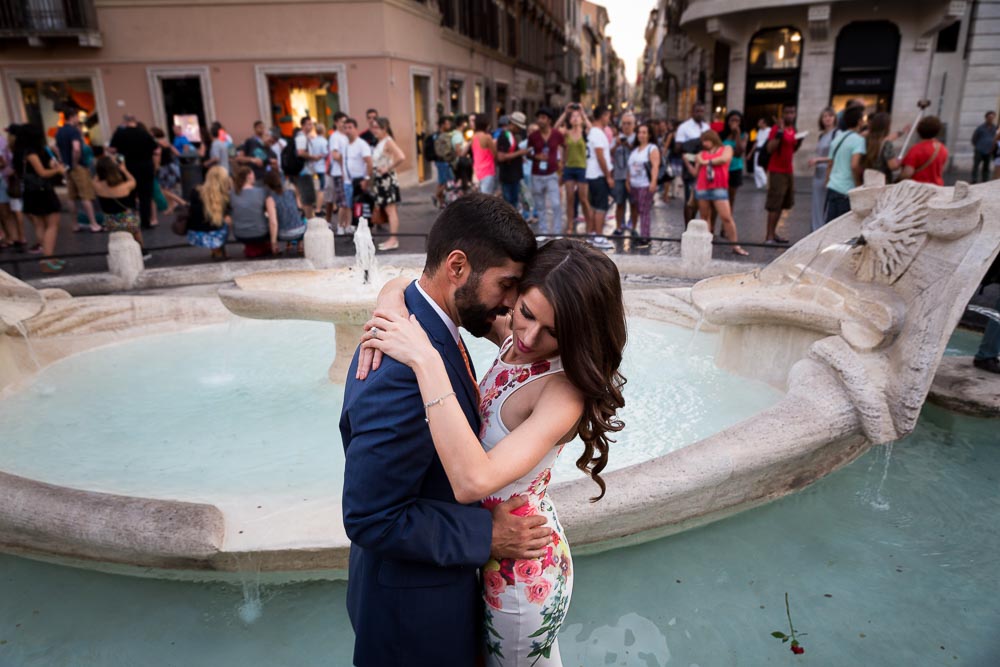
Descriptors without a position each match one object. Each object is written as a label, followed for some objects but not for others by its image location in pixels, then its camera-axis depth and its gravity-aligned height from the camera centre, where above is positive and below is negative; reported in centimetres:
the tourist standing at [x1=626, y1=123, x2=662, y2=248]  947 -66
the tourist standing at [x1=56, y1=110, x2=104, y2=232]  1130 -39
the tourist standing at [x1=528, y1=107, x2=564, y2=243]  969 -52
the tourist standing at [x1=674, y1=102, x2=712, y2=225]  1023 -23
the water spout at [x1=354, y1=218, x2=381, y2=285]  500 -90
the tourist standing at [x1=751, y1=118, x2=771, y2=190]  1573 -53
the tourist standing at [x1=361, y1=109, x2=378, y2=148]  1155 -11
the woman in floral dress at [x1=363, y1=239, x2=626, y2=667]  138 -58
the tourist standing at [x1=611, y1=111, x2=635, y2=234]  1008 -46
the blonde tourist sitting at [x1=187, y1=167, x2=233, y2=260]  870 -92
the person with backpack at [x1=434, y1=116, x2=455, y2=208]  1263 -45
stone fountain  271 -134
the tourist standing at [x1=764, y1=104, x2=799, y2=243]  922 -72
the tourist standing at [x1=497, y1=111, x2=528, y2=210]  1005 -44
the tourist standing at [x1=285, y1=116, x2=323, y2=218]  1219 -78
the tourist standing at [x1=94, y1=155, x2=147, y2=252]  880 -74
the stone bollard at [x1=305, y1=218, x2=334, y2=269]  739 -112
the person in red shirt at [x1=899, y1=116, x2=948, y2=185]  673 -37
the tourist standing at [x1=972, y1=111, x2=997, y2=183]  1551 -59
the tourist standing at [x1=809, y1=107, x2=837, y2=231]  891 -55
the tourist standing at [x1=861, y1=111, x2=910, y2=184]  762 -32
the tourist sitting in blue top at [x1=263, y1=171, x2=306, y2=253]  858 -93
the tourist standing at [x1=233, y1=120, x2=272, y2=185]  938 -33
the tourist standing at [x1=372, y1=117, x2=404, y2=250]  945 -63
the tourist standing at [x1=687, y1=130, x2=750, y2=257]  843 -68
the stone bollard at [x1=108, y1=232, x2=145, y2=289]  709 -119
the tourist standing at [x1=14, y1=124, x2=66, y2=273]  902 -60
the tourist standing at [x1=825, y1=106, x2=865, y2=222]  773 -47
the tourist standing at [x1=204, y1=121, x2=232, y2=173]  1302 -30
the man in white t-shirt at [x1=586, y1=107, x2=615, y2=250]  928 -65
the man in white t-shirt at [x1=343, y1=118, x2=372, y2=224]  976 -40
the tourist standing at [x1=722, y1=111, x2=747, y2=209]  1094 -36
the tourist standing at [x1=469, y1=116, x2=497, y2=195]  1021 -38
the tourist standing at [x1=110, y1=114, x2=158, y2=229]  1072 -19
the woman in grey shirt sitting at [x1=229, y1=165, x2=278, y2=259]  845 -92
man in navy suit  136 -69
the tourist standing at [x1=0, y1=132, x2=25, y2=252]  973 -106
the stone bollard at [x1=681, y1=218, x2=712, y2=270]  675 -114
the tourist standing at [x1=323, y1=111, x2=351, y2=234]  1059 -67
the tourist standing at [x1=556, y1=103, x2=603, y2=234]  962 -41
